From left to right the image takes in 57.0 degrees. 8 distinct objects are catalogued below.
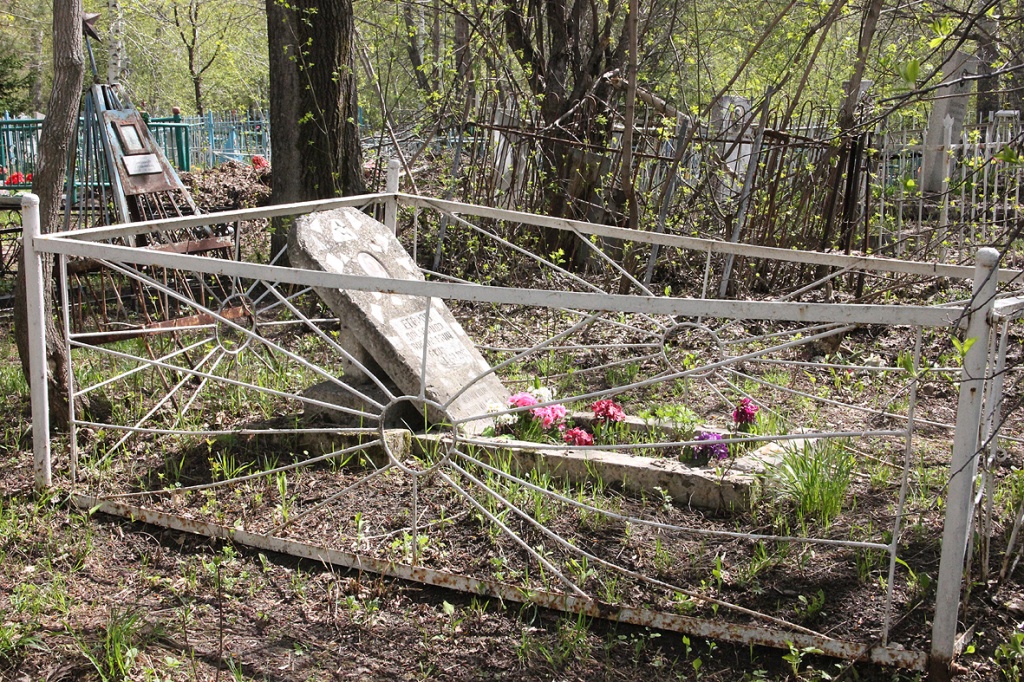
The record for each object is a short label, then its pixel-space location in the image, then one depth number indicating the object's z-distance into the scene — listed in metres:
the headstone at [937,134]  11.65
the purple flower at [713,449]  3.76
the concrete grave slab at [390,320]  4.27
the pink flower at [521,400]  4.16
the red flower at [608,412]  4.27
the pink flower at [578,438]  4.01
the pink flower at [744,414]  4.02
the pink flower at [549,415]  4.17
